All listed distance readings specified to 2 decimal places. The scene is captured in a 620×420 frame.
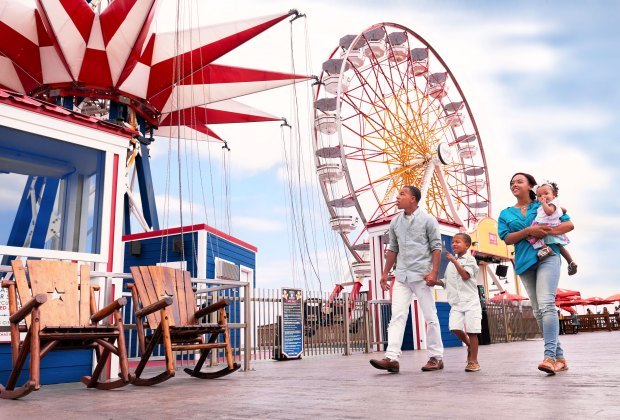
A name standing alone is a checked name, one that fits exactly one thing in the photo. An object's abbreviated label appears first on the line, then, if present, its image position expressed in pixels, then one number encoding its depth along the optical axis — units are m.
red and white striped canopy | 12.71
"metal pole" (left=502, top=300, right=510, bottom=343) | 15.53
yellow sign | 22.62
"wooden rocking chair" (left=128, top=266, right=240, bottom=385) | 4.44
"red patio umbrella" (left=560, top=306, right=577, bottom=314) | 23.36
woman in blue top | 4.08
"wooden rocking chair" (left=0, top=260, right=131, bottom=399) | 3.77
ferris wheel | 22.33
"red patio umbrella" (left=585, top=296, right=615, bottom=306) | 25.47
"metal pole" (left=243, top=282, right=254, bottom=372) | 6.07
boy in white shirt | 4.95
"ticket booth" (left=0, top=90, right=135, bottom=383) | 5.21
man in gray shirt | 4.95
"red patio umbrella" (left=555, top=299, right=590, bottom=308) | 23.42
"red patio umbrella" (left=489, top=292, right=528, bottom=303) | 20.88
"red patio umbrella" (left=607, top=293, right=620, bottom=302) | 25.12
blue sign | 9.65
